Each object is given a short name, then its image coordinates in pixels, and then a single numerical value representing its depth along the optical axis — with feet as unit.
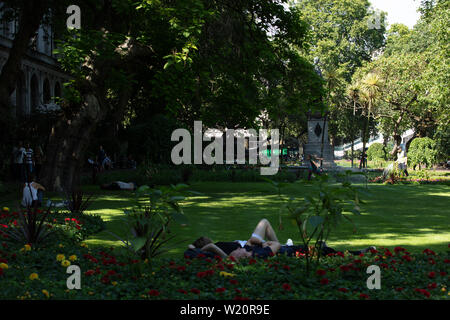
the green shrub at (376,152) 164.66
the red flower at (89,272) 19.35
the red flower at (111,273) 18.84
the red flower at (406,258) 22.69
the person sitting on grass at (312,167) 77.30
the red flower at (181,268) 20.21
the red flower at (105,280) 18.51
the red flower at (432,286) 17.98
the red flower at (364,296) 16.78
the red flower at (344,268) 19.76
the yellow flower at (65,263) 20.70
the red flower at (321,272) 18.88
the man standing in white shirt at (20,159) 69.21
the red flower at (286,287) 17.29
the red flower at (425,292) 16.77
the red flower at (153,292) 16.42
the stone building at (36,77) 106.01
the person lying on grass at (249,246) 24.04
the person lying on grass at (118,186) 66.18
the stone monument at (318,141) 109.29
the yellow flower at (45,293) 16.21
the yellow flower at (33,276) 18.28
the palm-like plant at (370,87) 123.54
